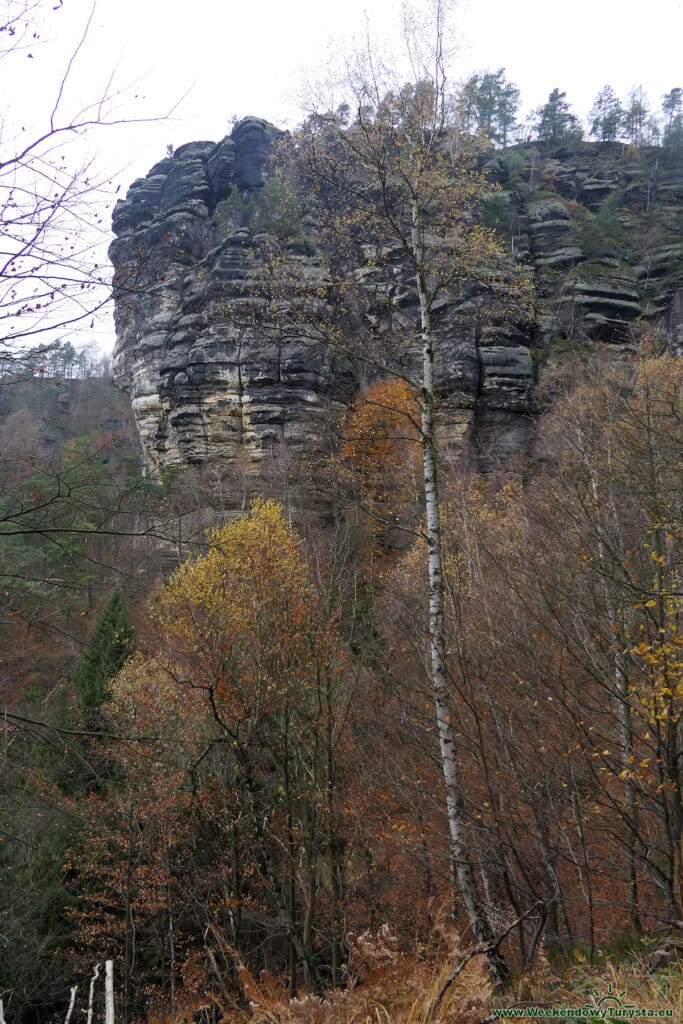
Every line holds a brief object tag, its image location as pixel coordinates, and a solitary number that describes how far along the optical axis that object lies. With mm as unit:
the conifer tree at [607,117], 47406
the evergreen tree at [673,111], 48500
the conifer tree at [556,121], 47562
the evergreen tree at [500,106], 47625
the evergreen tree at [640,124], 48750
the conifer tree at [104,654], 16547
